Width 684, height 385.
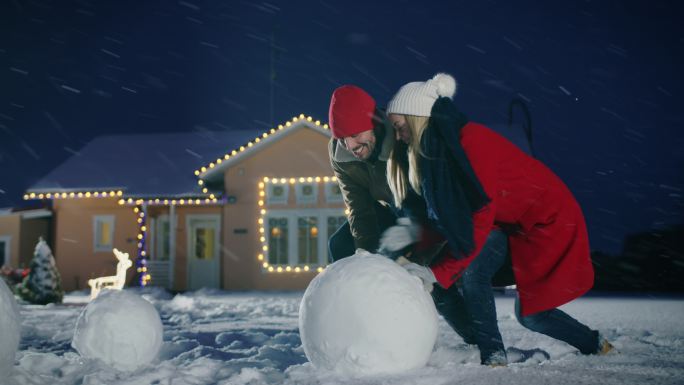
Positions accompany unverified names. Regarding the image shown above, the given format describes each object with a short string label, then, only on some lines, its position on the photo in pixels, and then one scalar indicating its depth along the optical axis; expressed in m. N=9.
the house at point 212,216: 16.94
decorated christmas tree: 12.37
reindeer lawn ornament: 10.65
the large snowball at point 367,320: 2.93
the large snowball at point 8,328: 2.89
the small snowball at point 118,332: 3.81
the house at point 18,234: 19.62
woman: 3.16
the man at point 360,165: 3.60
